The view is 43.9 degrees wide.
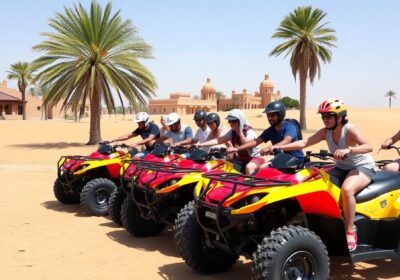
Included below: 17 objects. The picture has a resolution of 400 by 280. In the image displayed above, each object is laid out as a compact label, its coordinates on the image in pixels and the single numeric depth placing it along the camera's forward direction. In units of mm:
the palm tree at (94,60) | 23062
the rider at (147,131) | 9539
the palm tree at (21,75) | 64375
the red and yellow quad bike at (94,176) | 8891
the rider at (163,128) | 10156
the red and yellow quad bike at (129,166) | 7402
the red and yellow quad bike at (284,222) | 4473
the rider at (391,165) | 6102
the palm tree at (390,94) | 116562
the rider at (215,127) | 7680
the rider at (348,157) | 4844
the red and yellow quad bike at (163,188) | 6449
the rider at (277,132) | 6219
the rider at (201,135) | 8531
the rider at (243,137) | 6831
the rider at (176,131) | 8969
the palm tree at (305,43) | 35156
